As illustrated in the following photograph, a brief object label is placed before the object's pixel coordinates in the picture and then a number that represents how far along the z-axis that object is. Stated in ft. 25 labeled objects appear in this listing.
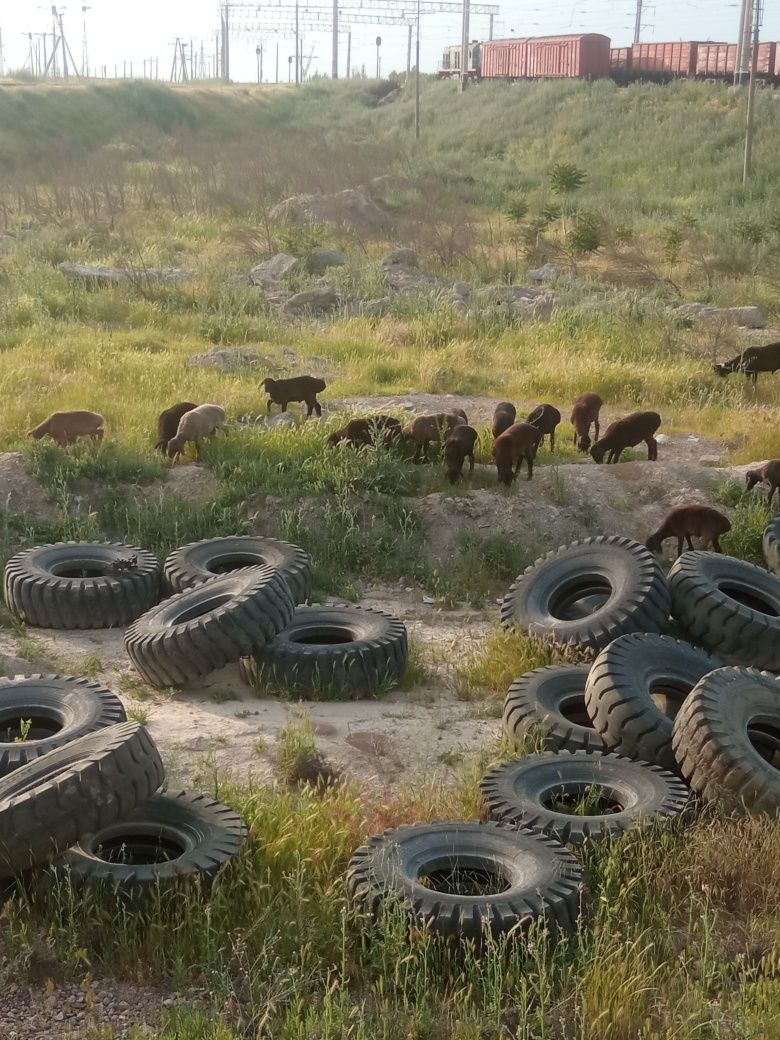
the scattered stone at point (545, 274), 77.17
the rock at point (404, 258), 78.89
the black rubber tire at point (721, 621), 25.48
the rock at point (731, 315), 63.62
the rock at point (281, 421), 40.78
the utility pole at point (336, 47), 321.93
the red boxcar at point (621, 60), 190.60
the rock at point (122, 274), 67.67
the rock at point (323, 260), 76.95
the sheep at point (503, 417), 38.52
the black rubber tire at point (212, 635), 24.63
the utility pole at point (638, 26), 315.37
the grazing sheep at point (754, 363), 48.83
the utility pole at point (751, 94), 106.93
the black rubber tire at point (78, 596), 28.84
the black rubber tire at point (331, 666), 24.91
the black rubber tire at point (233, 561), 28.50
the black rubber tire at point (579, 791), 17.84
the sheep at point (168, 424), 38.55
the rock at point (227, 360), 50.29
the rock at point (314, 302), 64.23
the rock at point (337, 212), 93.35
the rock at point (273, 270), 72.95
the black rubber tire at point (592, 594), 25.43
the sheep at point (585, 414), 40.55
